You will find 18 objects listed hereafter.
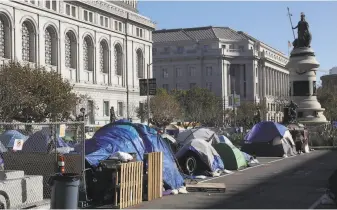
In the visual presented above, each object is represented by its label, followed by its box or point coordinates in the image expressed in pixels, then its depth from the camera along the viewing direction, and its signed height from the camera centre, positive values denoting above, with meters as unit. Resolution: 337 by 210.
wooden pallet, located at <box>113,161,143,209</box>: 12.37 -1.90
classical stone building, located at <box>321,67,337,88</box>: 165.88 +9.35
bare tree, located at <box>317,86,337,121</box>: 71.69 +0.80
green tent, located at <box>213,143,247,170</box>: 22.00 -2.13
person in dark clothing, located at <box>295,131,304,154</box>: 32.69 -2.38
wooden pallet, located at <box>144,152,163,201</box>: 13.60 -1.83
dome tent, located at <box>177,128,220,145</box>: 24.34 -1.34
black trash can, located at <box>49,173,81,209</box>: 10.37 -1.67
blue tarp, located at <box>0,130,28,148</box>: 26.77 -1.43
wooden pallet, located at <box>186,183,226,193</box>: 14.84 -2.34
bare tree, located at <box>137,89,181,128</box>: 67.50 -0.22
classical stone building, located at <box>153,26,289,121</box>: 126.19 +11.20
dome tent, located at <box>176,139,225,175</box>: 19.69 -1.84
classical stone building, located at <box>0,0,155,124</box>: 59.97 +8.81
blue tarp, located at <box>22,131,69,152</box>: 14.34 -0.95
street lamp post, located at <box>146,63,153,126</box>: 45.49 +1.73
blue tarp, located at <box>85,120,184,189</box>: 14.40 -1.03
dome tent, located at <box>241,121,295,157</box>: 29.67 -2.03
